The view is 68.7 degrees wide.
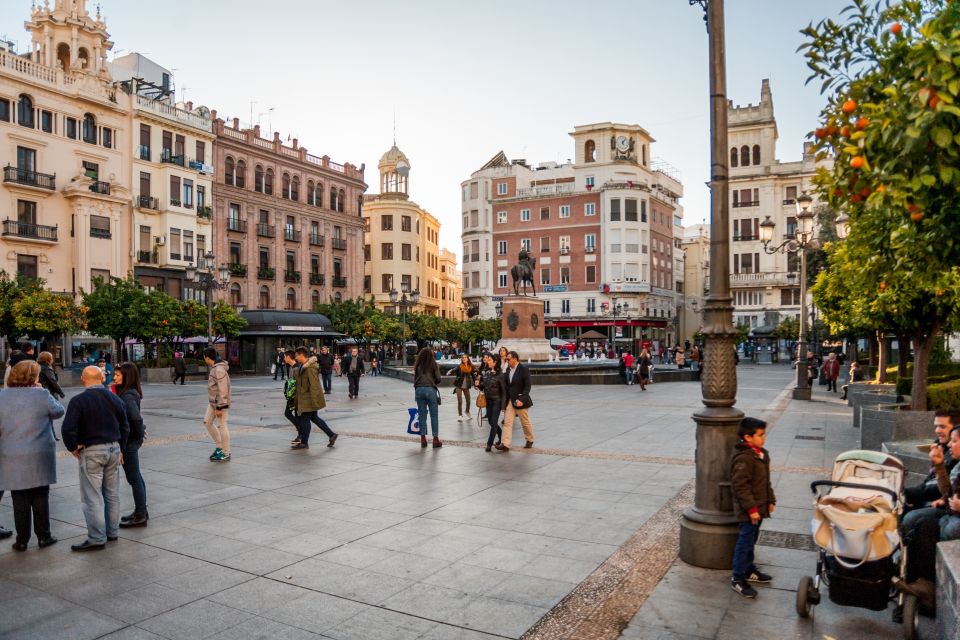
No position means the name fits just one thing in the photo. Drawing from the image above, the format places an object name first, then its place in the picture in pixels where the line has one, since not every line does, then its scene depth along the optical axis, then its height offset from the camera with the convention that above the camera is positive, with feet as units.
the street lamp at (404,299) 141.40 +4.51
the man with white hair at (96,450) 21.83 -4.00
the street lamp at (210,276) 97.71 +6.79
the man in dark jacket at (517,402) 39.58 -4.69
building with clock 223.10 +27.66
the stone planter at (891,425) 34.32 -5.48
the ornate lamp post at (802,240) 66.28 +7.54
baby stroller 15.38 -5.14
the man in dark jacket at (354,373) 79.51 -5.89
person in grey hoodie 35.81 -4.10
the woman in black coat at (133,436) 24.30 -4.06
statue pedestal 111.04 -1.37
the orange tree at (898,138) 11.76 +3.25
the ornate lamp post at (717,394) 19.62 -2.16
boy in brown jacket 17.75 -4.54
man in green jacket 40.55 -4.43
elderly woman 21.25 -3.82
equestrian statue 113.80 +8.12
